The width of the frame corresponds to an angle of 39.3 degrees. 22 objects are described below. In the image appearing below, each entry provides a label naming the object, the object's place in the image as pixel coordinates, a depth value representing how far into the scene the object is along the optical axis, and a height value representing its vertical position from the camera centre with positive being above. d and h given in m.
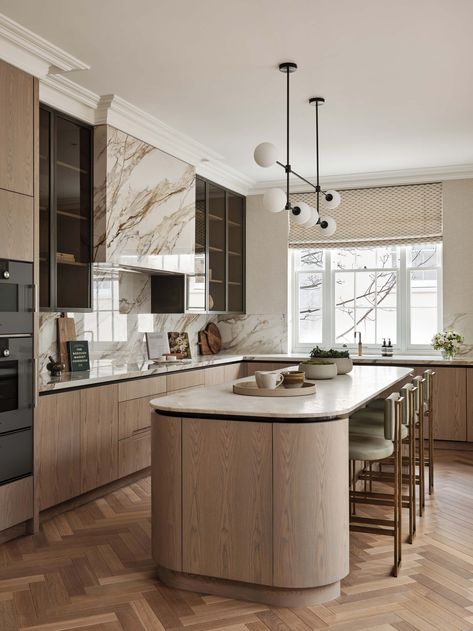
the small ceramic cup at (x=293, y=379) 3.68 -0.37
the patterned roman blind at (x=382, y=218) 6.90 +1.02
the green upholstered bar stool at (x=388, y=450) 3.25 -0.72
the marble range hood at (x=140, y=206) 4.72 +0.84
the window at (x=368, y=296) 7.08 +0.19
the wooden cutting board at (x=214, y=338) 7.36 -0.28
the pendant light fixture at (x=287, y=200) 3.62 +0.72
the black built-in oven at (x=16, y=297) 3.59 +0.09
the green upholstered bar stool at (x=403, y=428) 3.58 -0.68
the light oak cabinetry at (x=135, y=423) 4.76 -0.82
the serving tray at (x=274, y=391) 3.41 -0.41
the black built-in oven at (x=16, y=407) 3.59 -0.52
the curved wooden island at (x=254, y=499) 2.86 -0.82
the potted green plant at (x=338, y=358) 4.76 -0.33
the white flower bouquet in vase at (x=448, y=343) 6.42 -0.29
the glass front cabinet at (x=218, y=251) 6.48 +0.65
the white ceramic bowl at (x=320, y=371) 4.38 -0.38
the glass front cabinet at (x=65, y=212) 4.36 +0.70
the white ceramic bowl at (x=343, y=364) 4.75 -0.37
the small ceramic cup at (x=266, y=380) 3.51 -0.36
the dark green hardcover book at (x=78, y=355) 4.82 -0.31
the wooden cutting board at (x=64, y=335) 4.84 -0.16
